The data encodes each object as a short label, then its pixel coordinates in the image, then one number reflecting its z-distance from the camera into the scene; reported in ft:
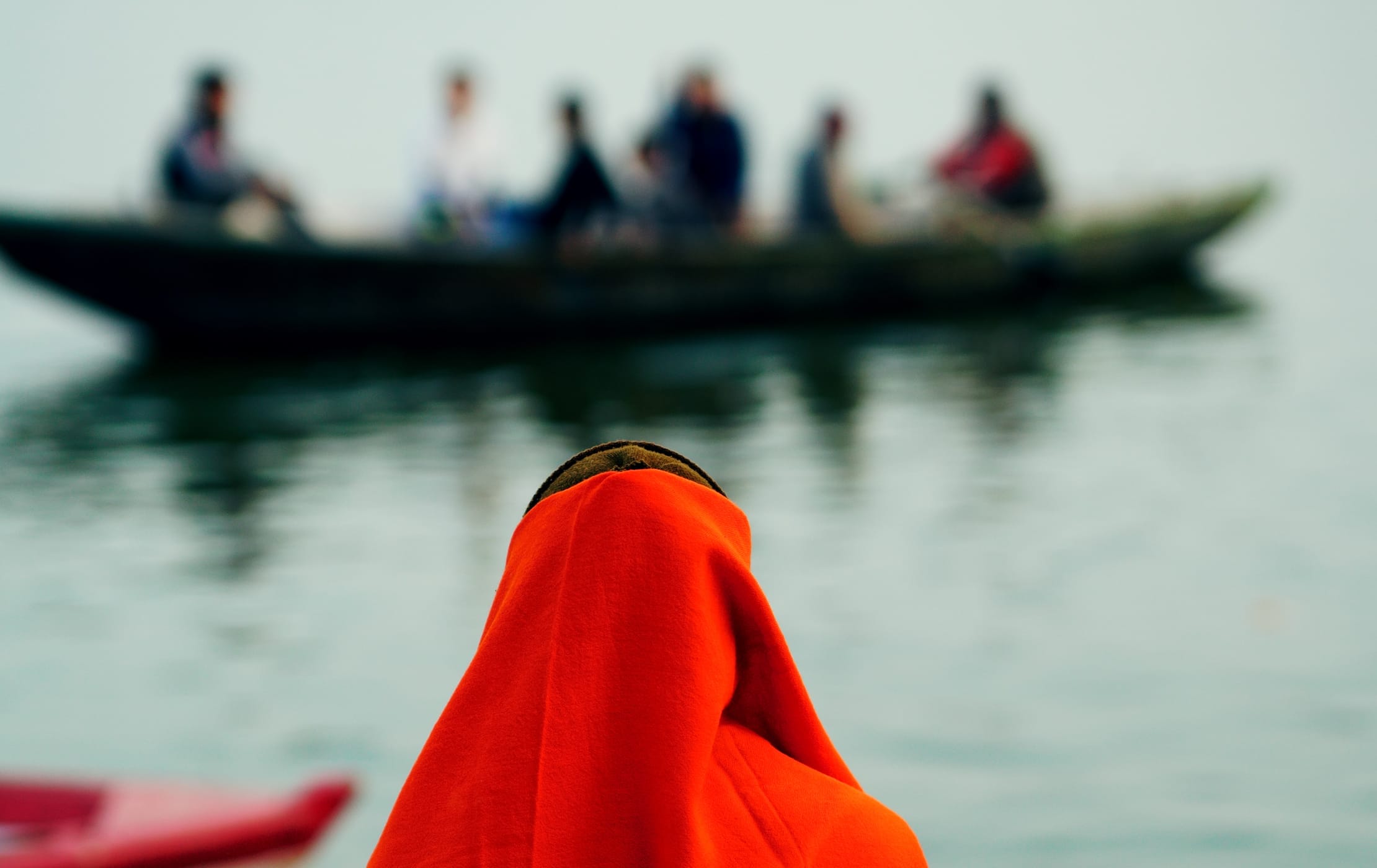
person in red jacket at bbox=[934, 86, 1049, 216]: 48.32
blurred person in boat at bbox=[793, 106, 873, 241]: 46.14
